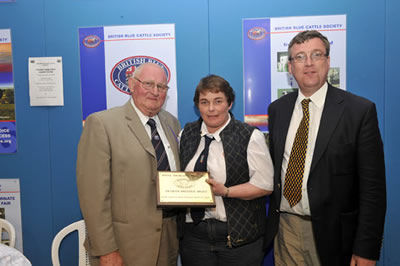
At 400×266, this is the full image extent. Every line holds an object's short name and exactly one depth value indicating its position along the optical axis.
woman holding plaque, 1.95
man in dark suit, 1.79
